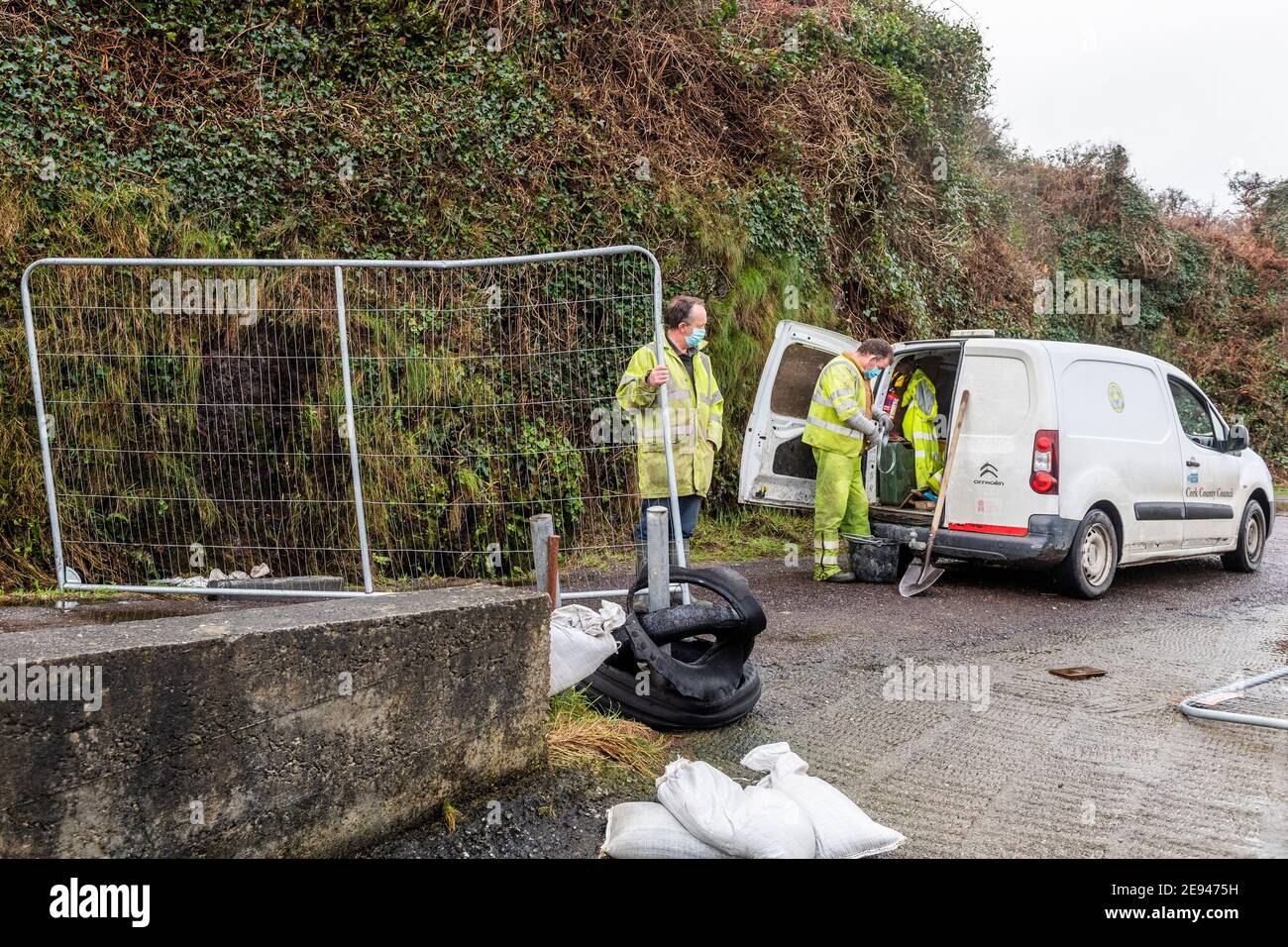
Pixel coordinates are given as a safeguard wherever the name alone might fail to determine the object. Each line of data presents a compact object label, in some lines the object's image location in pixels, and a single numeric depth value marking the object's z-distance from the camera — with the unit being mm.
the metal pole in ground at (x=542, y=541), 4465
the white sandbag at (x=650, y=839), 3041
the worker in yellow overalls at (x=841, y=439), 7914
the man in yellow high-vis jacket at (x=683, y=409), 6008
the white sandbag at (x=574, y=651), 3969
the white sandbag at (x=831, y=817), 3094
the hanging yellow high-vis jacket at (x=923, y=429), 8609
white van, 7281
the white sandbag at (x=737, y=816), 2994
